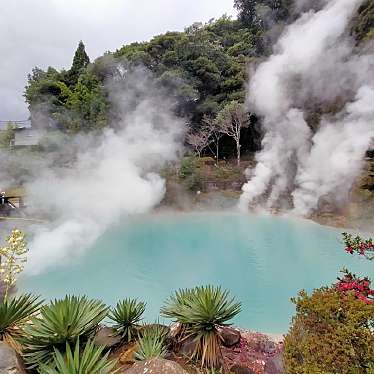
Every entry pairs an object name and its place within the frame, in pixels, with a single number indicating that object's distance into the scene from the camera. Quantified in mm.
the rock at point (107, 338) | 3776
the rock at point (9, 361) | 2625
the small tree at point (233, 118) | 19766
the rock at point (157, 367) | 2490
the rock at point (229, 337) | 4184
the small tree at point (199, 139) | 20609
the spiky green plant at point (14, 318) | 3312
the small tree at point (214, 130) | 20786
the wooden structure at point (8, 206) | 13266
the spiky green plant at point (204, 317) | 3539
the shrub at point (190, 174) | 17953
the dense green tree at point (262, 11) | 24625
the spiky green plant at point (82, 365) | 2599
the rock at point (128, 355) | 3459
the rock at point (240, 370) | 3476
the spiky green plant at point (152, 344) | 3281
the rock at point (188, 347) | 3664
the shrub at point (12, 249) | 4551
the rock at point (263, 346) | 4285
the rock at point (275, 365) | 3240
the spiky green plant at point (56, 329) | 3186
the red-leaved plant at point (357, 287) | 2505
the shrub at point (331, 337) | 2045
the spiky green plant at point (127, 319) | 3947
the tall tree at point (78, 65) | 26062
